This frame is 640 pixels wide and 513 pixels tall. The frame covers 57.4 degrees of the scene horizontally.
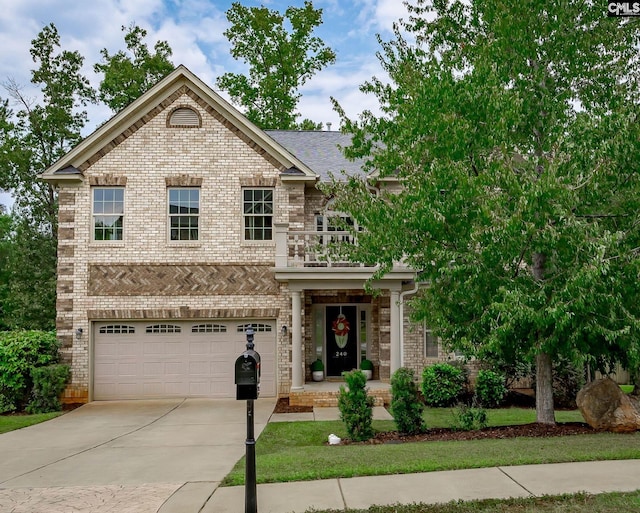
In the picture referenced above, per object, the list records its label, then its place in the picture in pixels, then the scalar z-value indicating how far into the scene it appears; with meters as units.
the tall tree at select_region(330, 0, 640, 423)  8.50
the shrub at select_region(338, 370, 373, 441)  10.29
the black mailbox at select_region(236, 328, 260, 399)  6.21
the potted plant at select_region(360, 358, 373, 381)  17.02
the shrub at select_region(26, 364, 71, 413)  14.68
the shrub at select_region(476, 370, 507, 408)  14.97
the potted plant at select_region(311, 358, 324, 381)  16.94
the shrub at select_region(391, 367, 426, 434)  10.49
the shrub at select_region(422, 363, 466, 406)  15.32
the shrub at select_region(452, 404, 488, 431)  10.70
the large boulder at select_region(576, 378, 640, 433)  9.70
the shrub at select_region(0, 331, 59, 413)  14.66
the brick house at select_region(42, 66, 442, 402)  16.12
